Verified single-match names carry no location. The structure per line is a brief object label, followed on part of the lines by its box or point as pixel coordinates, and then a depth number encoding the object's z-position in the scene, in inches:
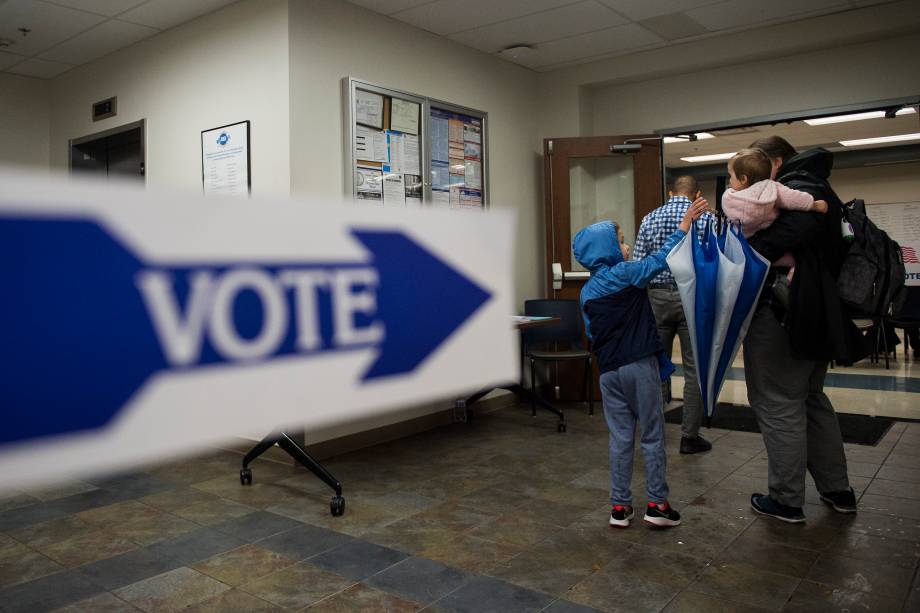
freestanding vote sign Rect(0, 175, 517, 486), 12.4
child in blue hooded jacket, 84.0
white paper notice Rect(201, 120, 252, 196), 128.0
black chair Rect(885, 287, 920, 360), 247.3
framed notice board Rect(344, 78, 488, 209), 134.3
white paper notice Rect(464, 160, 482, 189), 163.2
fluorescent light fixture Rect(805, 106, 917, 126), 243.1
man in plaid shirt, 117.0
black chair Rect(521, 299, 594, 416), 170.1
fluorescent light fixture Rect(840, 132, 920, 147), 294.4
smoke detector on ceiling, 167.9
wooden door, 179.3
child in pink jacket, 79.0
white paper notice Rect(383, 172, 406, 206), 140.6
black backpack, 78.6
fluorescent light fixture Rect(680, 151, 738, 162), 343.3
